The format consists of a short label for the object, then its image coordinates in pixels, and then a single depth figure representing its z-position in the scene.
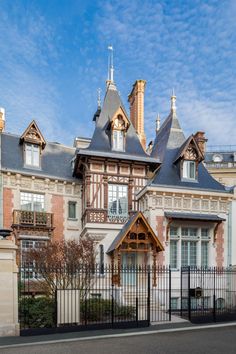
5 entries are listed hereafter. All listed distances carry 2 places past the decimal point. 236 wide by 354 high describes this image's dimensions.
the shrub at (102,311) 13.89
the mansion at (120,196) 20.03
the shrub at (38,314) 12.64
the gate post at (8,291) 11.64
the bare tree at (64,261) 14.98
